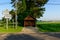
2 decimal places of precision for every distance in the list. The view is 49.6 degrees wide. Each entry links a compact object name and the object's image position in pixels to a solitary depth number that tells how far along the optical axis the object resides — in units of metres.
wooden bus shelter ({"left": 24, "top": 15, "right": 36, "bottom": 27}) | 17.25
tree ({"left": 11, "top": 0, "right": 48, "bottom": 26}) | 20.53
